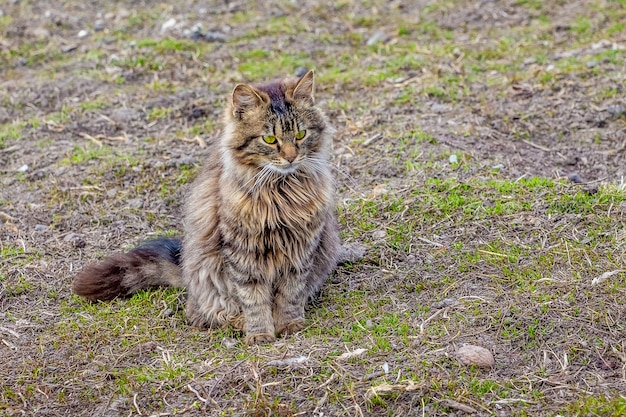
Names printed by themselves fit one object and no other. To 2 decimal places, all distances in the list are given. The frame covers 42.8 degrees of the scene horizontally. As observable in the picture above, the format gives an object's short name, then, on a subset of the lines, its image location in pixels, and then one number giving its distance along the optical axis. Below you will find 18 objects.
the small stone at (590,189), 5.72
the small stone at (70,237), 6.06
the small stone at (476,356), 4.21
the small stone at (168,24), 9.64
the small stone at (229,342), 4.92
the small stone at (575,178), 6.04
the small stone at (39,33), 9.64
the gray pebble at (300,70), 8.17
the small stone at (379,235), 5.71
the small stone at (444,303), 4.83
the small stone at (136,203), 6.40
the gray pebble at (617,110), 6.94
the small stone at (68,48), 9.27
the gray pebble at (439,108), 7.26
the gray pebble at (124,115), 7.67
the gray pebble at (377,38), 9.15
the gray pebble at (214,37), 9.33
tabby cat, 4.77
